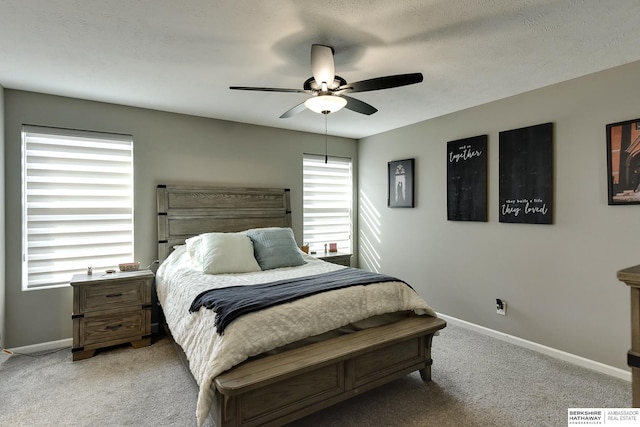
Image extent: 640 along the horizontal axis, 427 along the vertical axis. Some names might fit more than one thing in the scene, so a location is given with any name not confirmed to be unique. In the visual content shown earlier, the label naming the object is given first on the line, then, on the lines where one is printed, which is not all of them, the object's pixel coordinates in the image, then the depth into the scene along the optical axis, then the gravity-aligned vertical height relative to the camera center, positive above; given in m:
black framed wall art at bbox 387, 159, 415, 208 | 4.21 +0.40
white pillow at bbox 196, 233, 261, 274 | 2.98 -0.37
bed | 1.78 -0.77
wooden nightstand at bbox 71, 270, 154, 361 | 2.88 -0.87
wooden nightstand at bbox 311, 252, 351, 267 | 4.31 -0.57
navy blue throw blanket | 1.94 -0.53
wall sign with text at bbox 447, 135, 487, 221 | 3.43 +0.38
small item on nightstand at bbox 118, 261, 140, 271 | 3.25 -0.51
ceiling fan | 1.98 +0.81
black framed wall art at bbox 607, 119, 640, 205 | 2.45 +0.39
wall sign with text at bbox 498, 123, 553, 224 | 2.93 +0.36
